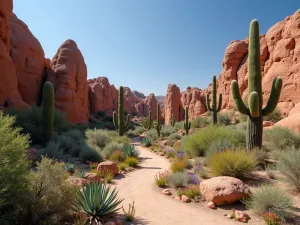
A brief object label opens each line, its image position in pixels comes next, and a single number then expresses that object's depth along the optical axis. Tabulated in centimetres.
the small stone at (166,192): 616
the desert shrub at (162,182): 683
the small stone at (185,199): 554
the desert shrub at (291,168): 528
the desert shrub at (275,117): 1847
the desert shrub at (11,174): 288
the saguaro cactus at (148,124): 3226
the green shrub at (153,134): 2386
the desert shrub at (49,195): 337
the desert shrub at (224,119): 2330
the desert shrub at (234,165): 641
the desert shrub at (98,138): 1454
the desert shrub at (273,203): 421
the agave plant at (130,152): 1153
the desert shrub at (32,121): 1354
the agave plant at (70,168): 794
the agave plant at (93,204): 411
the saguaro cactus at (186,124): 2016
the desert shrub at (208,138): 997
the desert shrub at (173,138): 1773
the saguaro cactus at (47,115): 1263
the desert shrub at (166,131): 2501
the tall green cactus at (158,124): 2430
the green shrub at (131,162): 1010
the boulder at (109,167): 802
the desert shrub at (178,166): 804
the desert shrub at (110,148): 1172
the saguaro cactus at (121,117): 1814
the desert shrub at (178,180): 659
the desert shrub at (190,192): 568
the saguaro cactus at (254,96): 838
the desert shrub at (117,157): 1076
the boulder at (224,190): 499
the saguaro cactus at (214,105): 1828
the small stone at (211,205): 503
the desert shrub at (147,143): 1841
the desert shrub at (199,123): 2661
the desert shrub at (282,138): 895
